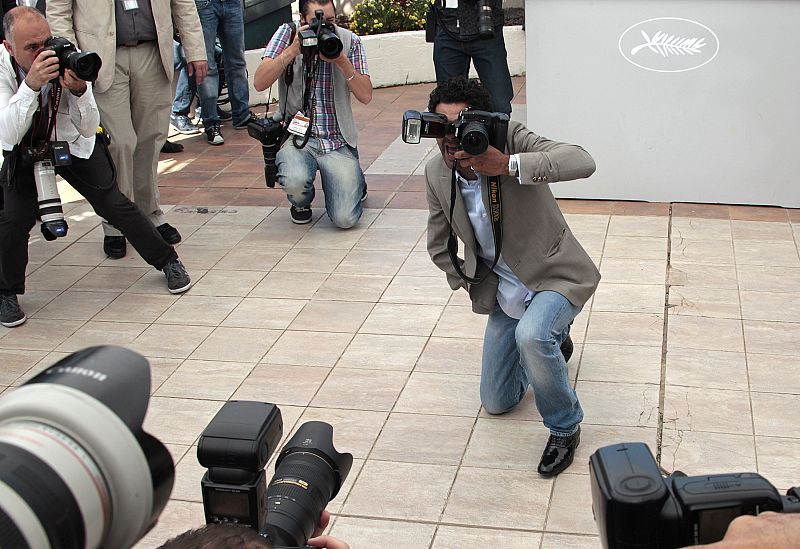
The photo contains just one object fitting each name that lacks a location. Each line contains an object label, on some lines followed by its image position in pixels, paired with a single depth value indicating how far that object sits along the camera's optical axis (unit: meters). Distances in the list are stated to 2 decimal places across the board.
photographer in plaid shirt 6.44
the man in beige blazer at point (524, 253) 3.80
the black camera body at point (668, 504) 1.79
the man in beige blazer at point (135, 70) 6.02
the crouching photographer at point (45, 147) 5.18
